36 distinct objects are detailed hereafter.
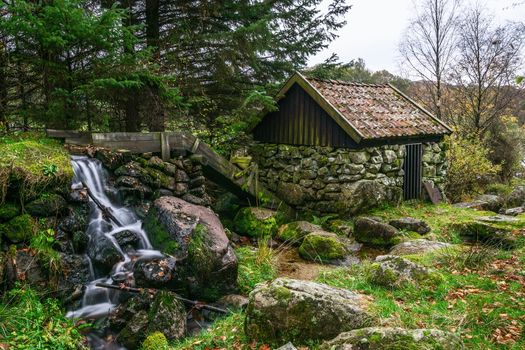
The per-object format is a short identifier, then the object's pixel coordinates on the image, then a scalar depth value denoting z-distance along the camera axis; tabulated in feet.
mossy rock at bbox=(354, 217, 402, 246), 26.61
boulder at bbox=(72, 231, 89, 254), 19.17
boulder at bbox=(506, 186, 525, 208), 39.45
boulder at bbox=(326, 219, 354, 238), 29.68
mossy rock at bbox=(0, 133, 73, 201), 17.84
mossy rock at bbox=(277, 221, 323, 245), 29.17
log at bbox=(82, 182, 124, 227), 21.49
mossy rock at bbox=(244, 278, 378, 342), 12.07
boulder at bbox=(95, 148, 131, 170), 23.99
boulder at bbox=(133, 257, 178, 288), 18.53
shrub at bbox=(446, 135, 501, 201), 46.34
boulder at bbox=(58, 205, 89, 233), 19.19
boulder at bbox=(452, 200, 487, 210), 36.39
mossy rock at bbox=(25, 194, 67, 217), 18.31
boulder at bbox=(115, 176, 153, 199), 23.40
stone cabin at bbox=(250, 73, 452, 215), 32.55
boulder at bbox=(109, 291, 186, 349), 15.48
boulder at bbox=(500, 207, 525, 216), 30.73
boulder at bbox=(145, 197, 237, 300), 19.38
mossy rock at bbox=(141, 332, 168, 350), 14.25
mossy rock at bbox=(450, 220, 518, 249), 20.81
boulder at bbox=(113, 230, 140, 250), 20.67
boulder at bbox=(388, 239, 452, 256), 22.90
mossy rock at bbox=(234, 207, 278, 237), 31.18
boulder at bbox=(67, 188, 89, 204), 20.34
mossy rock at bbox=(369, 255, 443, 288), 16.66
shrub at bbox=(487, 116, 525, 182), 60.29
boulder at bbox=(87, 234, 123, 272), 19.08
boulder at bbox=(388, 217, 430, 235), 28.14
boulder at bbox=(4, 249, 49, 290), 15.99
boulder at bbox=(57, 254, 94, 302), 17.42
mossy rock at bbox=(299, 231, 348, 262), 25.07
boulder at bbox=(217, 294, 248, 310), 18.60
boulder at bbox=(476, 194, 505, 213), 36.88
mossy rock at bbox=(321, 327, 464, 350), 9.45
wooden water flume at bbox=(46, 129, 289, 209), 24.30
